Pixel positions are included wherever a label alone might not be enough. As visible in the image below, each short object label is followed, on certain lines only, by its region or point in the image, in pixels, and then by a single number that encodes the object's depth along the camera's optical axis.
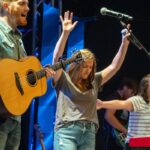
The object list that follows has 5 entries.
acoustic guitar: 4.92
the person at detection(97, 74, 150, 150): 7.57
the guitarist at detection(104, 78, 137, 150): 10.26
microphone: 6.59
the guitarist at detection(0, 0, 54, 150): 4.84
